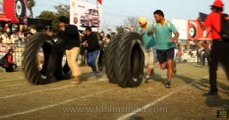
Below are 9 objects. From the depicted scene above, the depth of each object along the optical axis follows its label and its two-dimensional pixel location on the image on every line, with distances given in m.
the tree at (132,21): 75.69
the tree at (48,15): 55.64
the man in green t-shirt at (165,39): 10.51
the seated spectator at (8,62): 17.42
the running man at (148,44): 11.74
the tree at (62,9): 65.36
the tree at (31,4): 66.19
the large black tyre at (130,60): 10.13
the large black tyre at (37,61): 10.80
